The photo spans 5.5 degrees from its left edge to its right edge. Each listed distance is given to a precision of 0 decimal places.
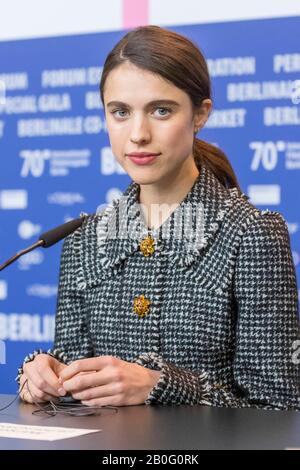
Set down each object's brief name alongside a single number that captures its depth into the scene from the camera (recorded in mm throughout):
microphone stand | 4336
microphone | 4366
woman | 4418
